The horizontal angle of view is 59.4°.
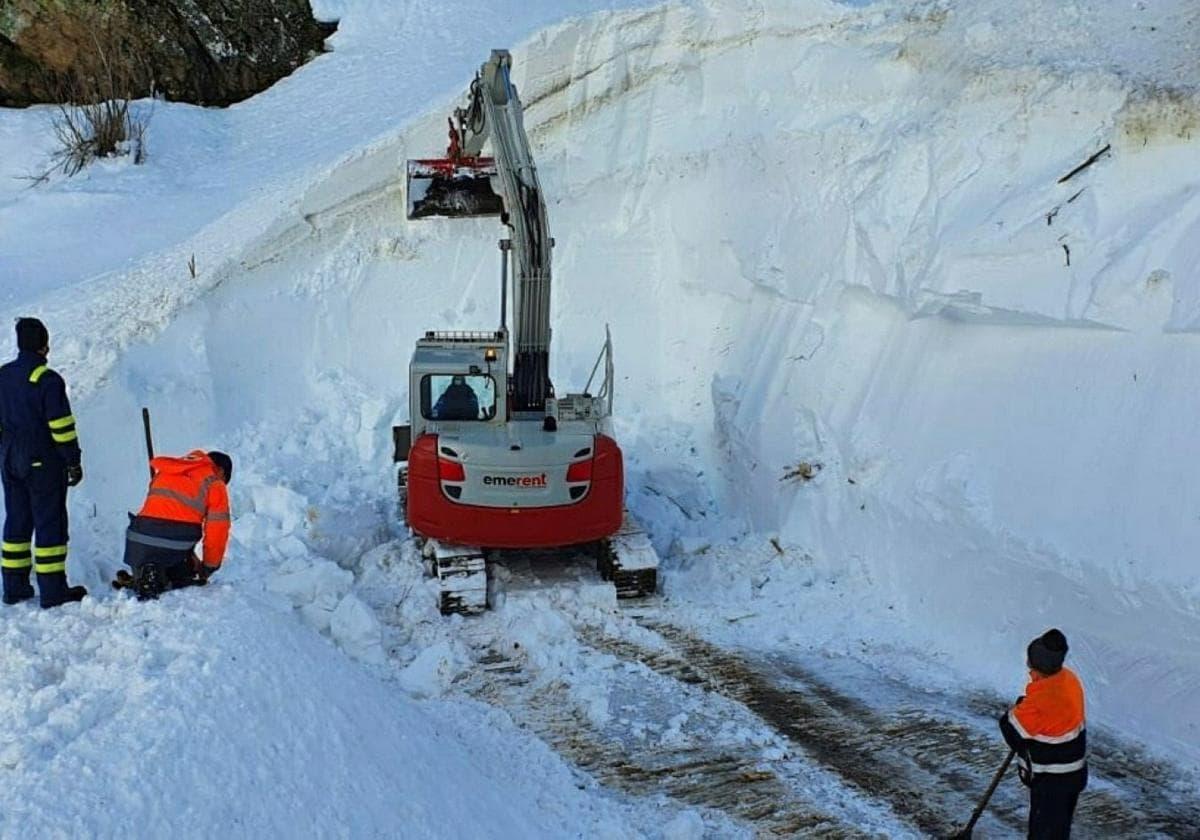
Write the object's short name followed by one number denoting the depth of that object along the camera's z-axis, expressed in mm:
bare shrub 14320
